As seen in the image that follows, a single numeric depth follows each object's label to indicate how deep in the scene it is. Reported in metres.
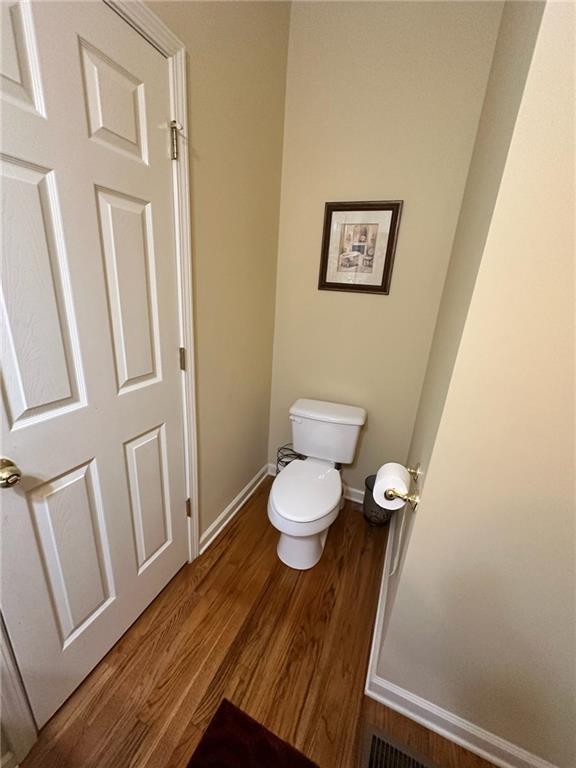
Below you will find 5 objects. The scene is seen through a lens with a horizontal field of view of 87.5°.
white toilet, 1.36
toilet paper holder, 0.86
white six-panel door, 0.66
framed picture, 1.55
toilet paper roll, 0.87
